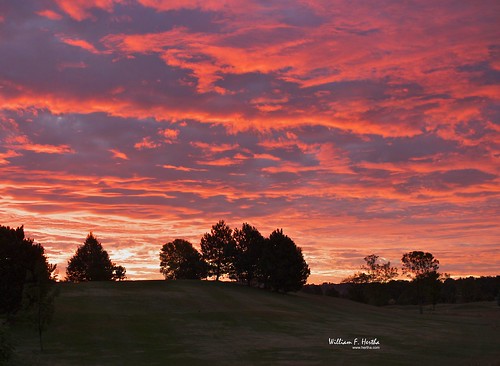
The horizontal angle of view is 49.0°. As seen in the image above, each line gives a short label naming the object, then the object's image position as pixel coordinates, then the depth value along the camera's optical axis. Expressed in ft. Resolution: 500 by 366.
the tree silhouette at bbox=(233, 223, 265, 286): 423.23
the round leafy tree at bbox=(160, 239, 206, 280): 538.47
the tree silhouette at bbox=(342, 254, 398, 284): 521.24
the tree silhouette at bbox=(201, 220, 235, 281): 447.79
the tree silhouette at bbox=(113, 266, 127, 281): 498.28
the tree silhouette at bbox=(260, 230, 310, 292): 387.55
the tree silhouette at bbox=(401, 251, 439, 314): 430.61
